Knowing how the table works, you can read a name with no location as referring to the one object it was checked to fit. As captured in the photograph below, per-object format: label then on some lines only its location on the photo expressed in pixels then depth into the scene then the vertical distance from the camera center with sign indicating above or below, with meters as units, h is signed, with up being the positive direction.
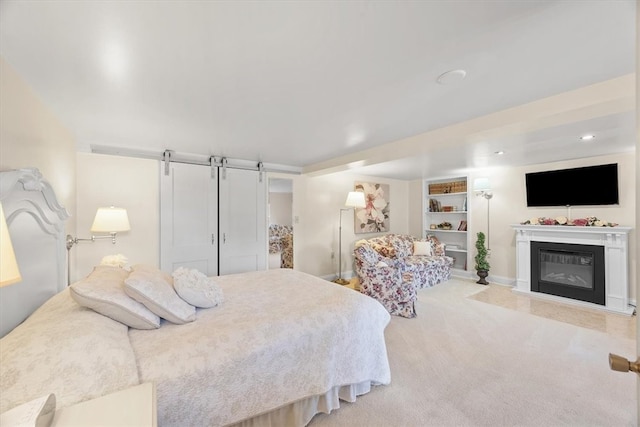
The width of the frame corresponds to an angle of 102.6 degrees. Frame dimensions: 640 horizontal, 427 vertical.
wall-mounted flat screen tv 3.64 +0.40
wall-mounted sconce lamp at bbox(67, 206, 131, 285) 2.55 -0.06
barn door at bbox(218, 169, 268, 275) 4.04 -0.10
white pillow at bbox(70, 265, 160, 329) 1.35 -0.47
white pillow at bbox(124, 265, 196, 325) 1.53 -0.51
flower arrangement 3.65 -0.14
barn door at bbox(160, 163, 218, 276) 3.58 -0.04
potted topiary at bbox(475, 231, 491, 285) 4.73 -0.90
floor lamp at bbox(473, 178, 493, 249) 4.73 +0.47
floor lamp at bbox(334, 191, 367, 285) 4.45 +0.24
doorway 4.51 -0.15
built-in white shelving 5.45 -0.01
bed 0.96 -0.68
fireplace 3.46 -0.78
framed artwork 5.43 +0.08
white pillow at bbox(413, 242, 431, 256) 5.17 -0.70
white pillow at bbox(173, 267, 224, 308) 1.81 -0.54
